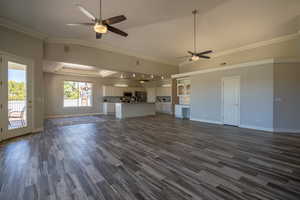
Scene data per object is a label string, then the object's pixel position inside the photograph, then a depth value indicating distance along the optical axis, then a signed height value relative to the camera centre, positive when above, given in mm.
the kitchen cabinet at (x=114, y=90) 10445 +711
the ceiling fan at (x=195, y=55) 5259 +1757
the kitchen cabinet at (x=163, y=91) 10569 +662
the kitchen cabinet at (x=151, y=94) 11809 +445
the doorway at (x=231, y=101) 5936 -88
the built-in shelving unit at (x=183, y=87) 8295 +799
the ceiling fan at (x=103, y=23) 2781 +1637
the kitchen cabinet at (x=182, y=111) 8328 -798
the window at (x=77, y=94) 8992 +355
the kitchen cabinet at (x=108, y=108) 10156 -699
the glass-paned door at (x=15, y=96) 4031 +77
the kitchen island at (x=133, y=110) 8406 -719
